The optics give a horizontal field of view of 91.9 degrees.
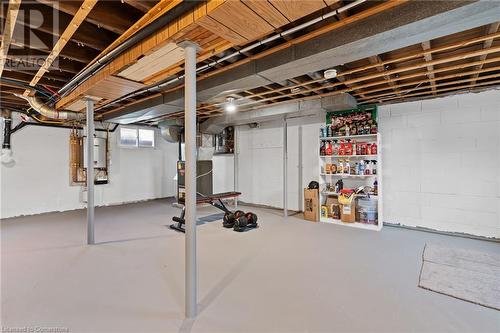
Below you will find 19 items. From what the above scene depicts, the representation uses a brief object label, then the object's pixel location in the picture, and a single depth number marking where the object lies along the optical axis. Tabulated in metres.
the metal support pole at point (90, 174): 3.63
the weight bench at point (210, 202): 4.40
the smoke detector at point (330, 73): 2.99
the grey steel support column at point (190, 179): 1.96
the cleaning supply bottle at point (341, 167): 4.93
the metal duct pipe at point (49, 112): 4.16
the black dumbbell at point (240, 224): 4.29
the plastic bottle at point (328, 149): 5.03
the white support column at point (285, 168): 5.48
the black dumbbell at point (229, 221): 4.56
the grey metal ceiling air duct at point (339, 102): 4.11
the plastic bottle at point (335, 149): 4.99
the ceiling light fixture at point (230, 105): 4.39
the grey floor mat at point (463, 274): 2.26
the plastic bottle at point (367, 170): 4.65
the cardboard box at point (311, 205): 5.04
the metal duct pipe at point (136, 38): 1.68
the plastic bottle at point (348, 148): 4.80
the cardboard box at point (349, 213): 4.69
